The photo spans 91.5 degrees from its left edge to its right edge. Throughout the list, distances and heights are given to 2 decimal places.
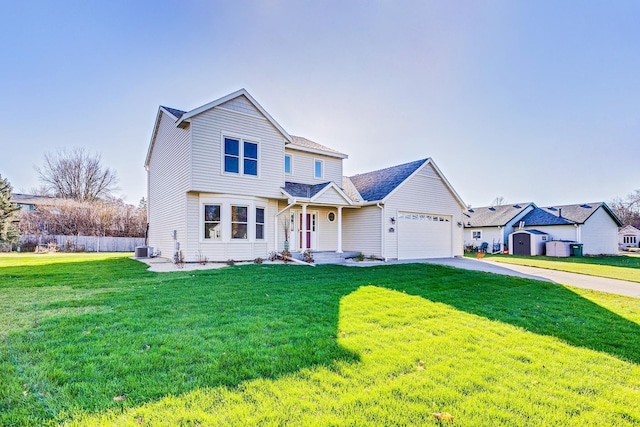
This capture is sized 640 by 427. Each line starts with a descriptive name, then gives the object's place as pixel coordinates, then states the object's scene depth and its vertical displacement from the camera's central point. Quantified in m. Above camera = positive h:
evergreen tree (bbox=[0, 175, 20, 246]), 18.03 +0.76
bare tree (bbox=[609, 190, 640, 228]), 47.56 +2.85
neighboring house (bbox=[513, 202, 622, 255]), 24.30 +0.08
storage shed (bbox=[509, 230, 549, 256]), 24.39 -1.24
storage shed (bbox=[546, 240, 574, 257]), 23.33 -1.64
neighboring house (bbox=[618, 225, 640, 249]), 39.19 -1.45
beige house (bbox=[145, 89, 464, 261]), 12.66 +1.48
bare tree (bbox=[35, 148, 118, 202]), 34.50 +6.16
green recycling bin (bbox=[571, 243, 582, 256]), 23.34 -1.64
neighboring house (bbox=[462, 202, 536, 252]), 27.20 +0.23
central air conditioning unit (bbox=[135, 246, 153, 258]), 14.81 -1.10
